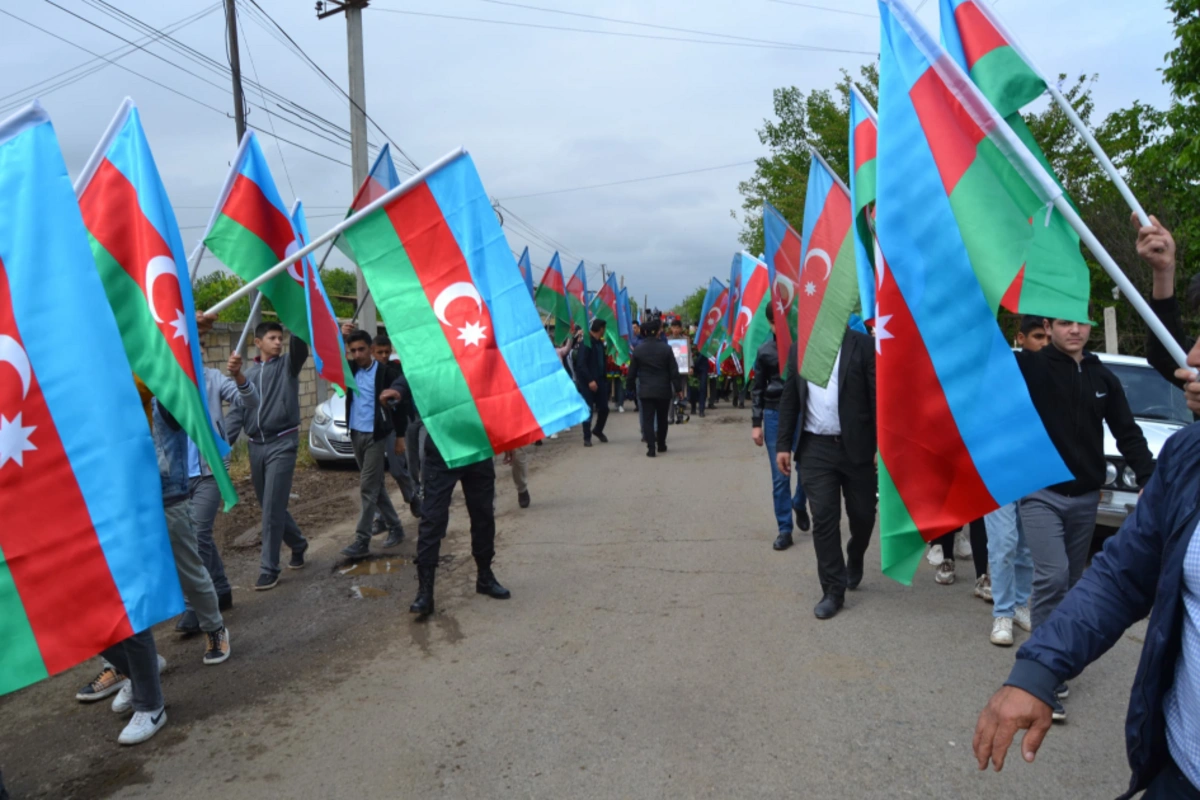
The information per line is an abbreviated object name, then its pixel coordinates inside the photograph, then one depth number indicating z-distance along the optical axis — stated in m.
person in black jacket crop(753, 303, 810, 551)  7.42
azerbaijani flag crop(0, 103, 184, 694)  3.08
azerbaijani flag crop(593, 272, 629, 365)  19.36
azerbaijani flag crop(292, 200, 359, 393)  5.64
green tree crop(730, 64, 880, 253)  25.22
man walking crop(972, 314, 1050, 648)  4.99
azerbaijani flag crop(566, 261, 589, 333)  17.03
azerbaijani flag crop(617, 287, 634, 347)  21.92
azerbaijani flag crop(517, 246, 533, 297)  15.90
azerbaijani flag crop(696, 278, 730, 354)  18.58
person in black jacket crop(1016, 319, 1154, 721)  4.25
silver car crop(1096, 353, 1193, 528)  6.57
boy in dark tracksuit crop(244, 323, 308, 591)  6.48
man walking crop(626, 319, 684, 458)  13.19
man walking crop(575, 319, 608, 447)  14.95
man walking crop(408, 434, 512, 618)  5.76
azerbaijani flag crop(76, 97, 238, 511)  4.02
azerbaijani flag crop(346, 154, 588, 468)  5.27
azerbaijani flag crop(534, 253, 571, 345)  16.28
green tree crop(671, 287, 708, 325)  70.25
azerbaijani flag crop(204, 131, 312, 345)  5.23
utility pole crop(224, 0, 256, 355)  17.05
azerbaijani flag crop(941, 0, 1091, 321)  3.26
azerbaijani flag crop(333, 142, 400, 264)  5.63
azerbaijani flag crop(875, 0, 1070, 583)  3.43
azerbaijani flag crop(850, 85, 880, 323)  4.16
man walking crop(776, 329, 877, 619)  5.59
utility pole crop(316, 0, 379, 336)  14.54
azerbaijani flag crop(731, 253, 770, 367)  9.88
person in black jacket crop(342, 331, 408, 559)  7.41
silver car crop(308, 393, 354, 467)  12.41
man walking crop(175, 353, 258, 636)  5.46
